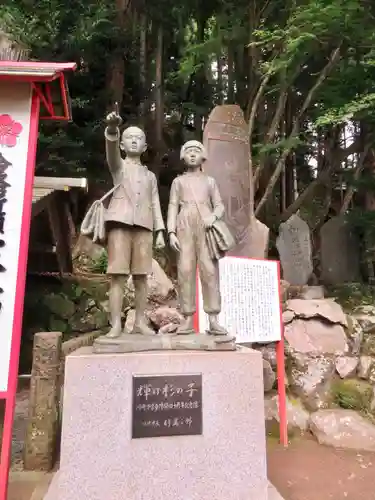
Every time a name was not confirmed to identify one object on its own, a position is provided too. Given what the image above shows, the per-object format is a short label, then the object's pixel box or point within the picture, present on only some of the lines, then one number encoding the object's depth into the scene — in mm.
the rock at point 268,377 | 5998
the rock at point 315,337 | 6273
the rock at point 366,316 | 6816
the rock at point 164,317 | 6648
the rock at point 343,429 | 5059
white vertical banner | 3449
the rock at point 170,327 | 5380
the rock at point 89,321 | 8258
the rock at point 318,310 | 6572
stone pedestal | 2828
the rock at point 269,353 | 6270
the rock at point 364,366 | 6164
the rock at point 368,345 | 6451
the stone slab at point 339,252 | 9648
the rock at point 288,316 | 6578
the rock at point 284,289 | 7173
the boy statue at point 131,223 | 3291
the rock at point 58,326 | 8172
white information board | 4699
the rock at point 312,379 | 5840
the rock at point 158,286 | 7582
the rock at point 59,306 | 8312
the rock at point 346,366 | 6091
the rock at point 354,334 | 6389
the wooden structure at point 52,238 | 7629
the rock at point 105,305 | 8586
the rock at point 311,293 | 7312
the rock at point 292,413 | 5531
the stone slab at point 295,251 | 8320
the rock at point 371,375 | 6116
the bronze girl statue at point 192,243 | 3439
